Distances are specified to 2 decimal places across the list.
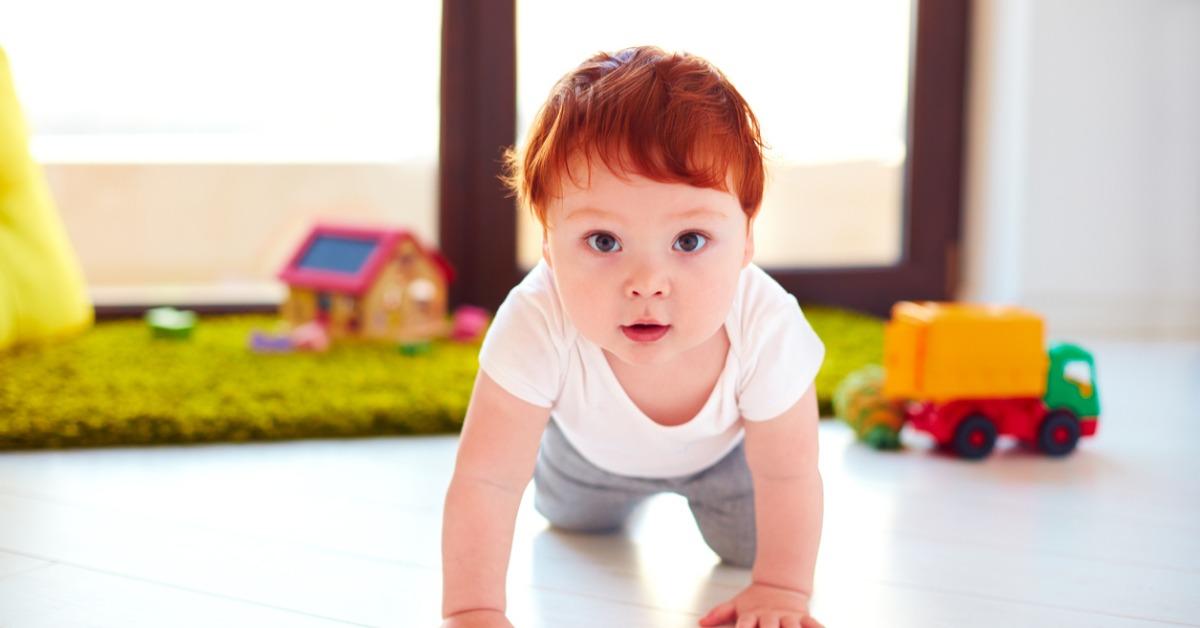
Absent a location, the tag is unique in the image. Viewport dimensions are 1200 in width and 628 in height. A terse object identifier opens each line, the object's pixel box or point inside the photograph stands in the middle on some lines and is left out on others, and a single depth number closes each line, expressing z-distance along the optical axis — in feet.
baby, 2.74
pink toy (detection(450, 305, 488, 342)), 6.88
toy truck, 4.89
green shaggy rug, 4.91
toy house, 6.78
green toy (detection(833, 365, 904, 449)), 5.04
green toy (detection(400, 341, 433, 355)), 6.49
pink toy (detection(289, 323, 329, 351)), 6.51
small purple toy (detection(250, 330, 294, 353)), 6.44
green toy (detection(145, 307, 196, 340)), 6.70
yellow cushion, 6.24
